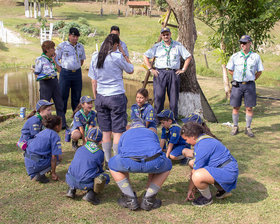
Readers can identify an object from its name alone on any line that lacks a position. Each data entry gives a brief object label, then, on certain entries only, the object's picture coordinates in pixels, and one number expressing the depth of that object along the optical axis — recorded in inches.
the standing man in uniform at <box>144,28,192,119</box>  270.2
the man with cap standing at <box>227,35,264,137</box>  267.3
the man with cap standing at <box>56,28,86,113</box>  276.4
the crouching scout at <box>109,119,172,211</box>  143.9
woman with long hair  174.9
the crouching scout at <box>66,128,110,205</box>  154.3
